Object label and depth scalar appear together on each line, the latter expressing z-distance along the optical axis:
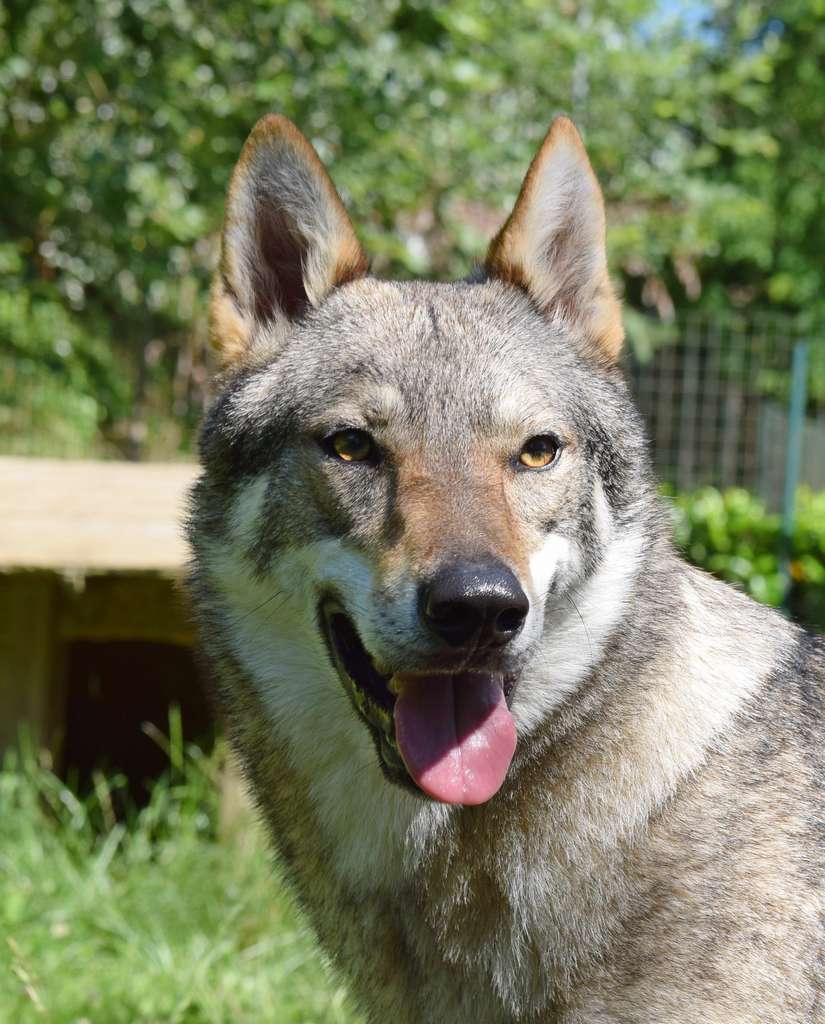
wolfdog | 2.42
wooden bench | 5.25
